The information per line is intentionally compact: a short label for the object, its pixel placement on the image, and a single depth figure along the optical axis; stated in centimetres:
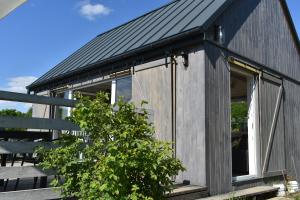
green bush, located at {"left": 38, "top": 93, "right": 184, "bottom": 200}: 366
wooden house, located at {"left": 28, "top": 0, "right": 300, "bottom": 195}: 645
